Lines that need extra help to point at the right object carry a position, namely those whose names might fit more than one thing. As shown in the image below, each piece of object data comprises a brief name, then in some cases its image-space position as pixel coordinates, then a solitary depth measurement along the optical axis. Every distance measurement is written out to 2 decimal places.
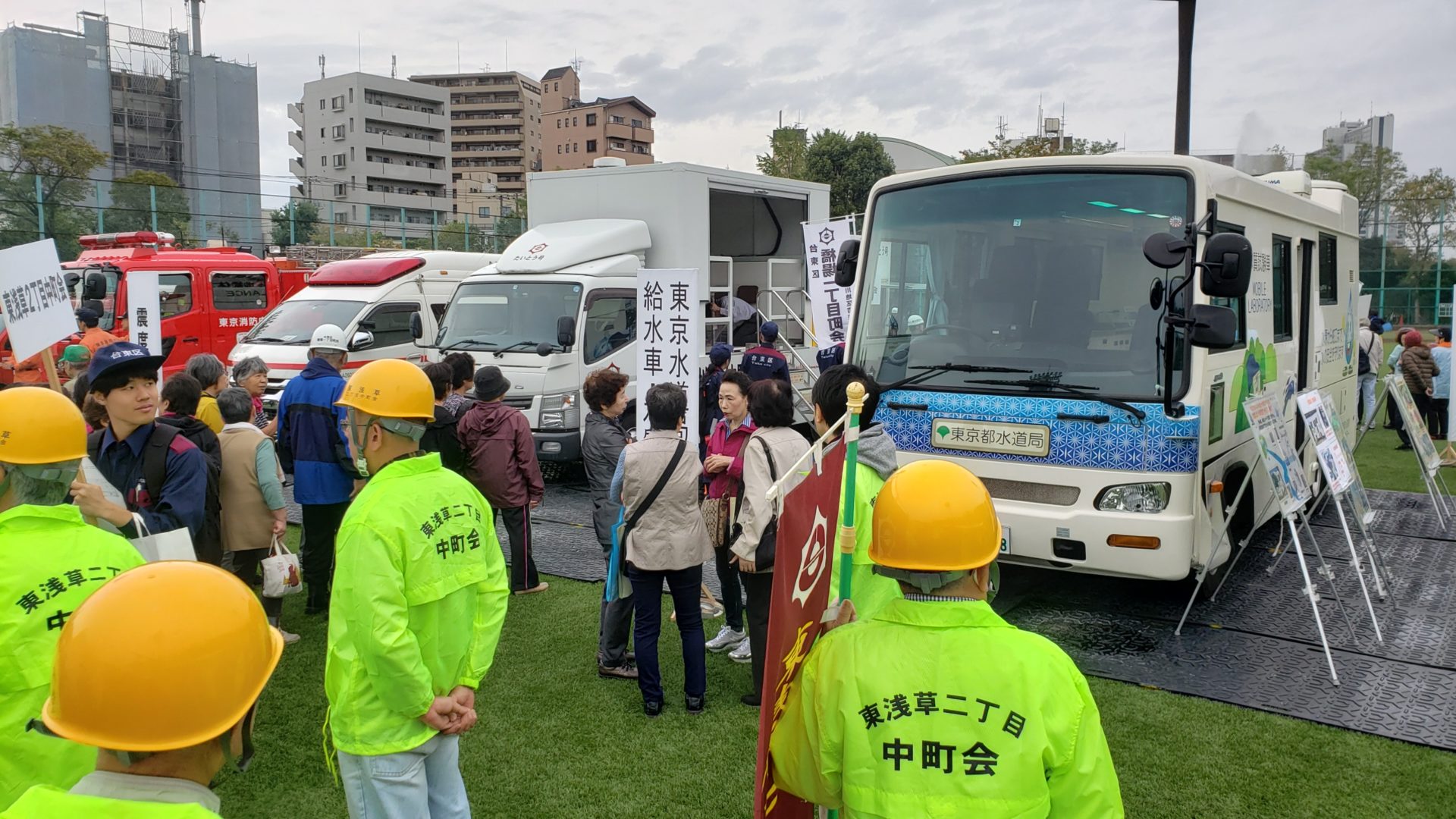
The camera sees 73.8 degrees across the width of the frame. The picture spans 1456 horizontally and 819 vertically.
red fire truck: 14.01
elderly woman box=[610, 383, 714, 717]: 4.89
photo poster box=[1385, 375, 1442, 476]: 8.80
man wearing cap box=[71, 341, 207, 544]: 4.24
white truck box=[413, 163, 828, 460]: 10.37
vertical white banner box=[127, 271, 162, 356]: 7.85
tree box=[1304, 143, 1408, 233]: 37.62
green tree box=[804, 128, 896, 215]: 34.66
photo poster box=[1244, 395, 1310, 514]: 5.77
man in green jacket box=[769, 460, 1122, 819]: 1.94
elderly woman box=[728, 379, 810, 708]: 4.57
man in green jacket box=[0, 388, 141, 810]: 2.43
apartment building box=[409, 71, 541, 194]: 107.44
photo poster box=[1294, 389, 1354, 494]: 6.36
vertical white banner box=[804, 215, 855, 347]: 10.95
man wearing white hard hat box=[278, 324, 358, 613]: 6.34
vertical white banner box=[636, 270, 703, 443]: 7.32
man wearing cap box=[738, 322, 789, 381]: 9.34
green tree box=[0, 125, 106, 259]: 20.48
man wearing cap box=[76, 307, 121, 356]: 10.18
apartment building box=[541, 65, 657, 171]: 89.69
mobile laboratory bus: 5.62
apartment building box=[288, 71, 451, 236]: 84.06
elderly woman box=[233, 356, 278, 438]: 6.72
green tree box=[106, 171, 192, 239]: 22.80
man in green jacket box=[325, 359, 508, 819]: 2.69
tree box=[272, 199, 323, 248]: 27.44
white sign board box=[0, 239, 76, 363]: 5.25
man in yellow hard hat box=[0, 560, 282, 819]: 1.38
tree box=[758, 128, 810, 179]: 36.78
